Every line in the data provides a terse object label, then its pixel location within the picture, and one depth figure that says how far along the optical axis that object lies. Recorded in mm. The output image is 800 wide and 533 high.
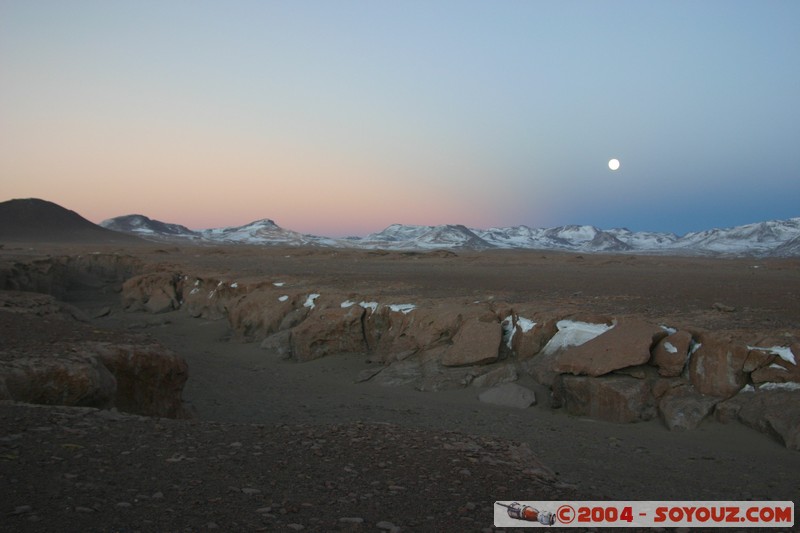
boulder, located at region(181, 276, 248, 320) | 23125
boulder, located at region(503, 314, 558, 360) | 12170
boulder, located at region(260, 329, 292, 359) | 16116
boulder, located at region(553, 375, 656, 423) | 9680
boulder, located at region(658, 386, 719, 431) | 9109
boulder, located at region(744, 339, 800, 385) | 8828
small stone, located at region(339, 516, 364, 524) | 4086
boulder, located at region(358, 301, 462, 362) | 13828
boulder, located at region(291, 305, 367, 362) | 15594
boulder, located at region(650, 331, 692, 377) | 9984
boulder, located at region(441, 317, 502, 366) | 12471
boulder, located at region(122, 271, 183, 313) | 26812
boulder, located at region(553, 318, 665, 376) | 10180
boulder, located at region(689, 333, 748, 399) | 9291
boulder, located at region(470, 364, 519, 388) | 11770
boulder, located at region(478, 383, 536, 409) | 10836
